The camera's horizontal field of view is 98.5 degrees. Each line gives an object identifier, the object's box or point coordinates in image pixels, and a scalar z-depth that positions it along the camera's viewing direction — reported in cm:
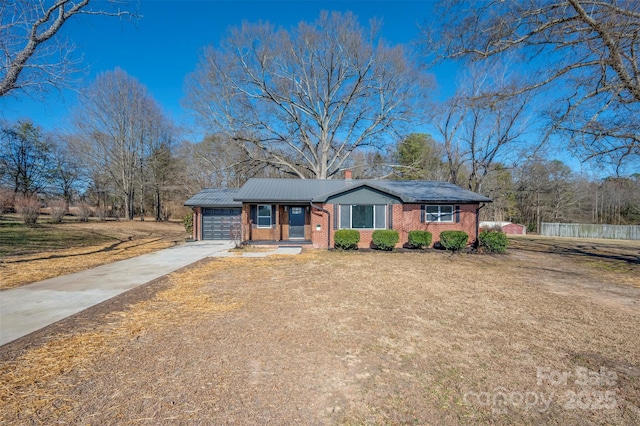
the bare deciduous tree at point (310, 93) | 2142
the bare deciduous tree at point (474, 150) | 2233
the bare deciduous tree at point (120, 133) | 2766
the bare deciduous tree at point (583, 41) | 695
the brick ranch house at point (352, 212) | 1368
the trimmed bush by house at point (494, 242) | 1259
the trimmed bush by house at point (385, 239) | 1270
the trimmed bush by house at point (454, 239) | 1290
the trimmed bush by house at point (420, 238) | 1309
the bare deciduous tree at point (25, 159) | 2836
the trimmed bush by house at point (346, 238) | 1284
